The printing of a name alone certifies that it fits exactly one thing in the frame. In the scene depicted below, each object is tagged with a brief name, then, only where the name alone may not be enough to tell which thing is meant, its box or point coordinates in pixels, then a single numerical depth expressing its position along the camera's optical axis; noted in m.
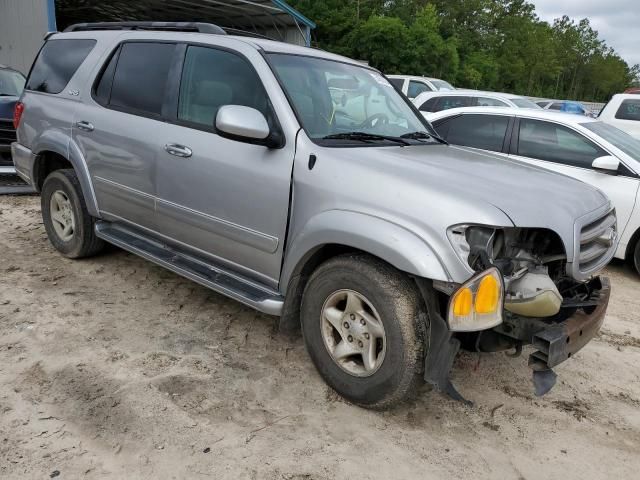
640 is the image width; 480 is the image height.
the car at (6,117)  7.13
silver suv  2.56
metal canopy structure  16.85
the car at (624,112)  9.94
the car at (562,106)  17.06
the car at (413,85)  15.34
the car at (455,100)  11.31
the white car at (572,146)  5.59
